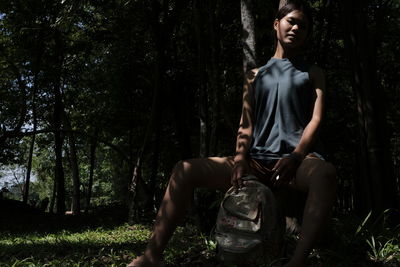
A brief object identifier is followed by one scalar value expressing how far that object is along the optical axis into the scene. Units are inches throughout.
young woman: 102.7
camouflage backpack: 104.4
